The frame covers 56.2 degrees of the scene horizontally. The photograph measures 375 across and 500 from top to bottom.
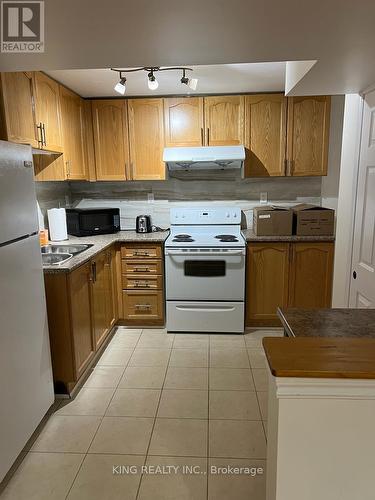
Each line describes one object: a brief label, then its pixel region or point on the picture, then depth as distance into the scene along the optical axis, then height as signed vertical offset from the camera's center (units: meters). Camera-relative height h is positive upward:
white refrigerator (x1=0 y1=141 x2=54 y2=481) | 1.68 -0.62
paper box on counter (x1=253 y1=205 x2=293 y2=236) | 3.33 -0.27
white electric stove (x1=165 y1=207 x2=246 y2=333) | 3.25 -0.85
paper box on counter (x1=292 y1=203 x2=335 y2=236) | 3.29 -0.26
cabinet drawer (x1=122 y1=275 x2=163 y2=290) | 3.42 -0.86
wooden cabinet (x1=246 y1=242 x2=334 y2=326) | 3.29 -0.78
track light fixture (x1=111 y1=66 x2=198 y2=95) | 2.59 +0.86
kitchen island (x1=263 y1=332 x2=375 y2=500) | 0.87 -0.58
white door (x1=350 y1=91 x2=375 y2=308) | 1.94 -0.17
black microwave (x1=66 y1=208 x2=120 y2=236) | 3.43 -0.27
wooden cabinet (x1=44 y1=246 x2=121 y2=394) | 2.30 -0.88
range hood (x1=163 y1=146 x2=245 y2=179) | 3.24 +0.33
